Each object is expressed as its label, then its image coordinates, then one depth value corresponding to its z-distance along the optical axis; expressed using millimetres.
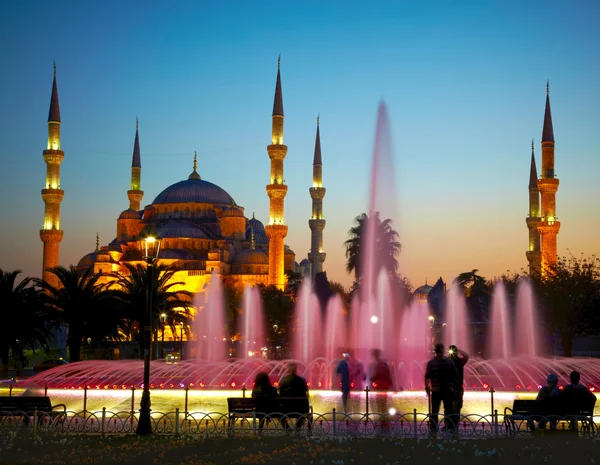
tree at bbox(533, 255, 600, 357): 37281
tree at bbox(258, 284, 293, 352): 47031
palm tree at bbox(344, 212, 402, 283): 41188
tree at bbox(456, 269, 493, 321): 51812
